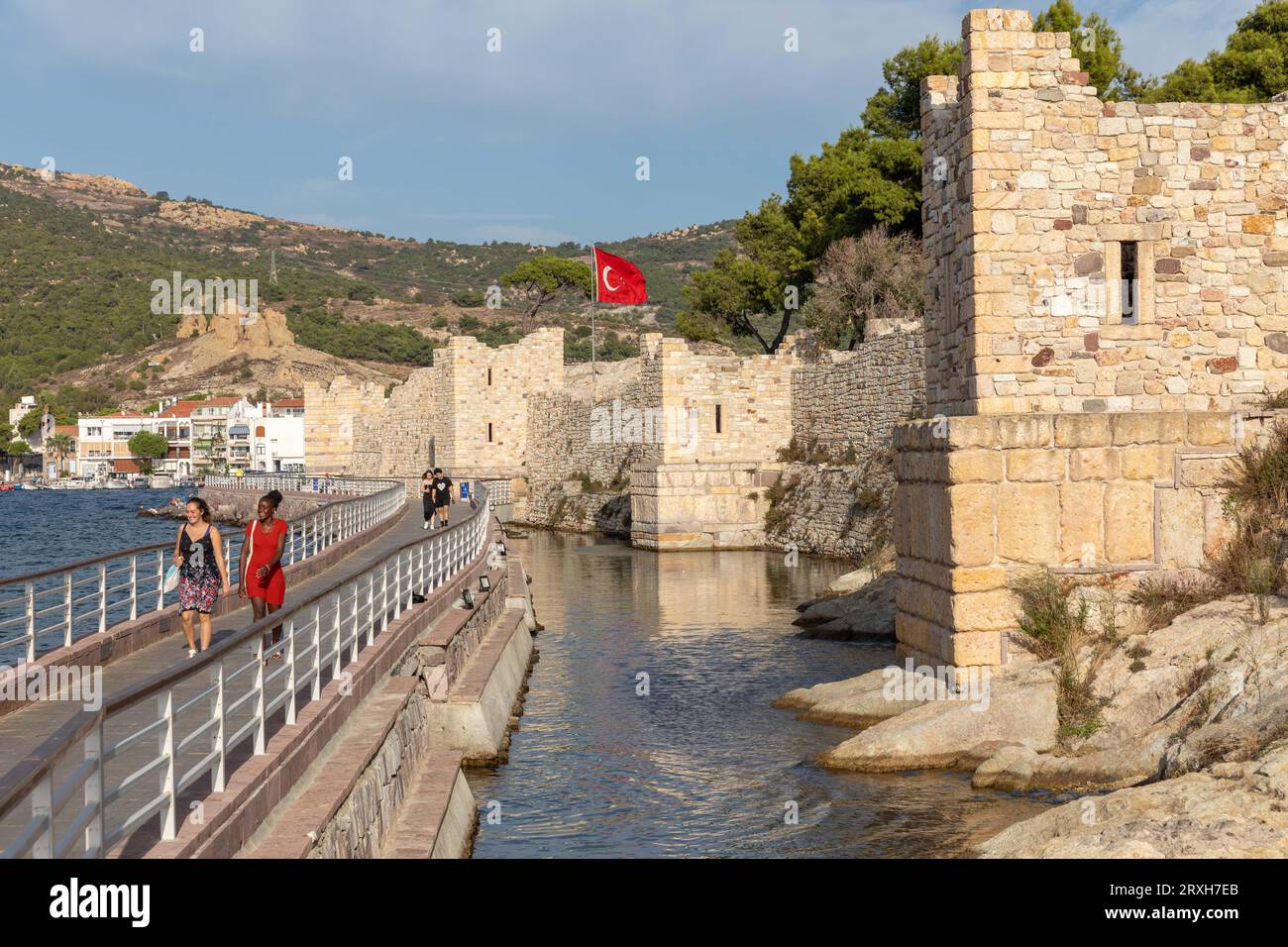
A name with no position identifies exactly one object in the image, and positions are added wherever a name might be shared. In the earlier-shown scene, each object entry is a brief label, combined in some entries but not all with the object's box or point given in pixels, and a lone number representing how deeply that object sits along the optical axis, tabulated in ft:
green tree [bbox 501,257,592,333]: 273.95
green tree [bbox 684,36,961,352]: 148.87
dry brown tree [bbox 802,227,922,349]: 142.31
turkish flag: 162.91
